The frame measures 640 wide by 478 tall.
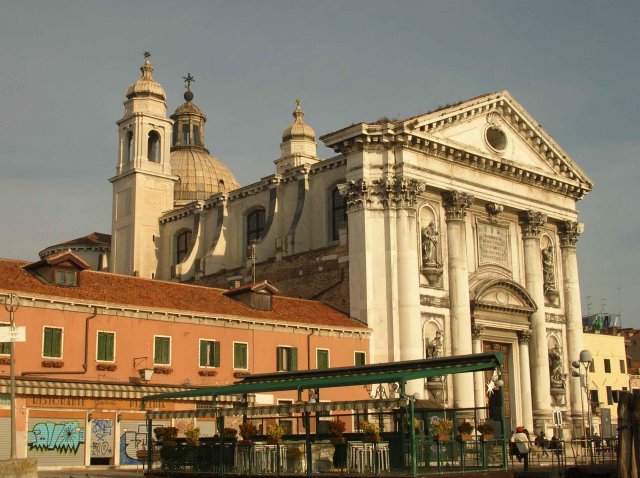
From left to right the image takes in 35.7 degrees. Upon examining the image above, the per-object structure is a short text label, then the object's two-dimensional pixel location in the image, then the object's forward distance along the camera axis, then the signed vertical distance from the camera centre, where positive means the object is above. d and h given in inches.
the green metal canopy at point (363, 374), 924.0 +61.8
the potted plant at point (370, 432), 893.8 +4.7
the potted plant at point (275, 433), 944.9 +5.3
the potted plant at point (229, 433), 1005.2 +6.4
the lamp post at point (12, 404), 910.6 +35.8
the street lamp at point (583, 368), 1391.5 +102.0
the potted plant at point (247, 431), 988.6 +8.0
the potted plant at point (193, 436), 1027.9 +4.0
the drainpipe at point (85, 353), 1304.1 +117.4
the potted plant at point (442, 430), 913.1 +5.7
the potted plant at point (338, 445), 924.6 -6.7
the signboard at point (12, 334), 940.0 +101.2
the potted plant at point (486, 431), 933.3 +4.3
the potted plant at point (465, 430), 936.3 +5.4
